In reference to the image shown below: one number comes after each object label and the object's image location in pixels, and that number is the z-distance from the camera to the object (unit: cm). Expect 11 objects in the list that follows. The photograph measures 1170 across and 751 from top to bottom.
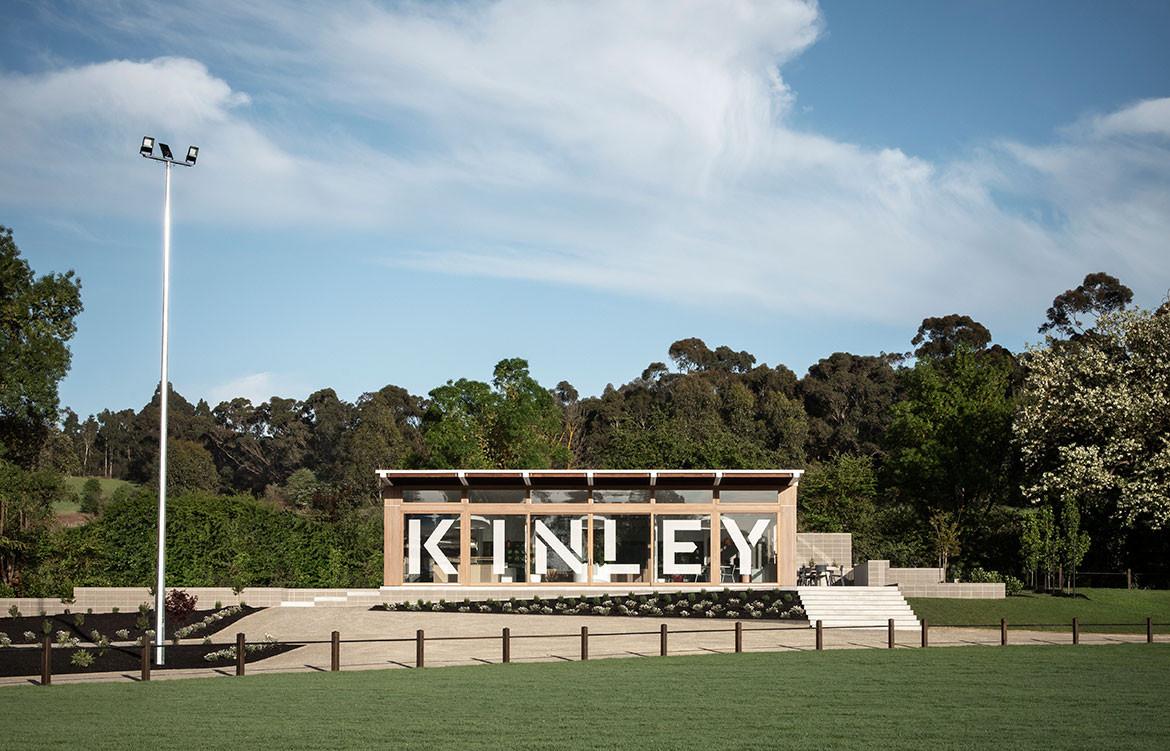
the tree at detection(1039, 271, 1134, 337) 6450
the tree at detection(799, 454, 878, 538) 4652
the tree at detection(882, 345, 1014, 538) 4378
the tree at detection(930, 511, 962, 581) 3922
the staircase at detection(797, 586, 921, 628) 2839
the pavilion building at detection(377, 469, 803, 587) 3366
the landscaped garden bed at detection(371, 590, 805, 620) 2912
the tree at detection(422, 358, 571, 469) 4638
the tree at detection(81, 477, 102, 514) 6681
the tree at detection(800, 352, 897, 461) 7400
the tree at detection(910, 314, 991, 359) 7581
